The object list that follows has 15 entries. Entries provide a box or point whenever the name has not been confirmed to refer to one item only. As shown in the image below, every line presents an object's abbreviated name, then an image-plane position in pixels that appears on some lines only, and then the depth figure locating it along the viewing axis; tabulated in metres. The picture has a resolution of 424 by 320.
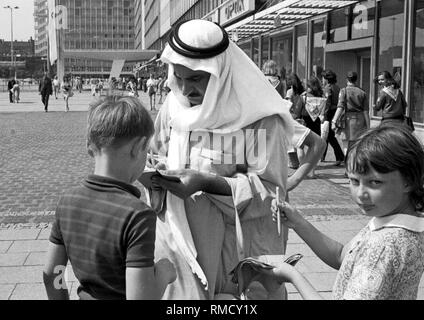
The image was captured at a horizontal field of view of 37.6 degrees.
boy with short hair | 1.69
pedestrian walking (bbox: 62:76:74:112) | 26.52
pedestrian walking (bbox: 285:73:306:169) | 10.16
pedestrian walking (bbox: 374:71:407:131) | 9.08
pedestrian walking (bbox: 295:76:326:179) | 10.21
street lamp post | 61.04
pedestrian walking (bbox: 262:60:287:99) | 9.69
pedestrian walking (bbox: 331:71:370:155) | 9.65
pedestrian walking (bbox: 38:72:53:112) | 26.02
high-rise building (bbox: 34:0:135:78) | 125.12
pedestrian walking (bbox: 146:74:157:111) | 26.85
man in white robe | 2.22
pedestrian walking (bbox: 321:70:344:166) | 10.59
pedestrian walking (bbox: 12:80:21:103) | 33.12
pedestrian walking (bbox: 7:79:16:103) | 33.00
